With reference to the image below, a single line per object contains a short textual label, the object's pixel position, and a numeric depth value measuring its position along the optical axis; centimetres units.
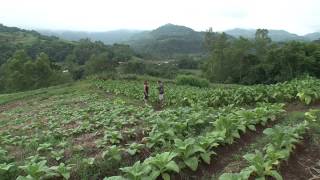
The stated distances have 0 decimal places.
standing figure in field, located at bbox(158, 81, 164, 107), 1381
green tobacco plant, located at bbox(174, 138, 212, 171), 396
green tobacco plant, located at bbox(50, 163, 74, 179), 402
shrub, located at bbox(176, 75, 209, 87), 2529
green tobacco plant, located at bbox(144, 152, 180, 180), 364
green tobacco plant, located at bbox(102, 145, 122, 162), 444
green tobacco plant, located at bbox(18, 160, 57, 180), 394
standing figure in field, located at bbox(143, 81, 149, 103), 1412
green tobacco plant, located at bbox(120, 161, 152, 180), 355
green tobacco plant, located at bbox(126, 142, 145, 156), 457
